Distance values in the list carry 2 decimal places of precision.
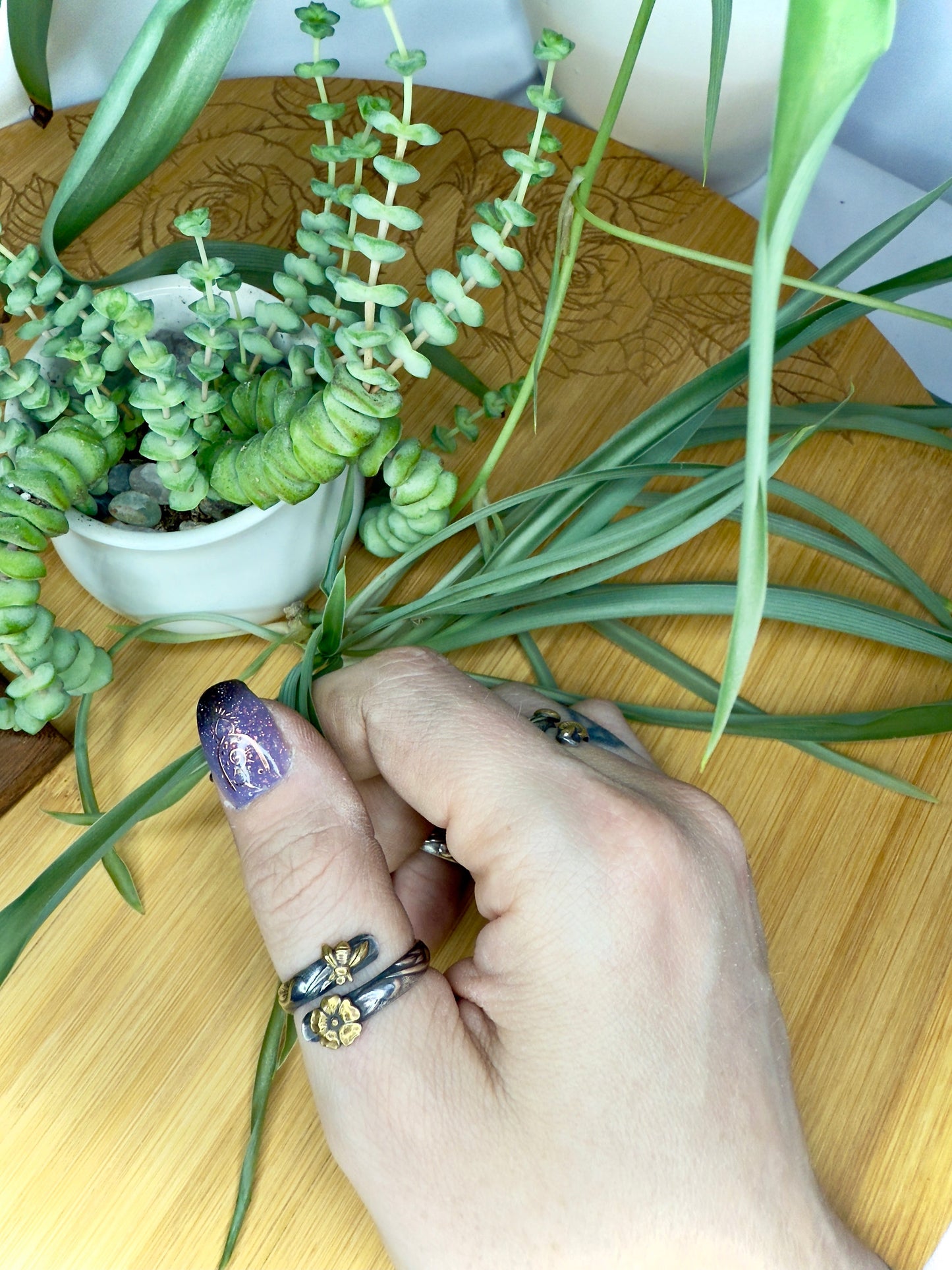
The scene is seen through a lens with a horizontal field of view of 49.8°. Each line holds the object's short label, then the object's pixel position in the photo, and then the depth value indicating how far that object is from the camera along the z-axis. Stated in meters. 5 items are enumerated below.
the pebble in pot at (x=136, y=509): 0.39
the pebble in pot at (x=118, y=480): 0.41
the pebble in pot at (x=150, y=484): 0.41
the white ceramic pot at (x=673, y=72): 0.51
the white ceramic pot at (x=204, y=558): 0.37
